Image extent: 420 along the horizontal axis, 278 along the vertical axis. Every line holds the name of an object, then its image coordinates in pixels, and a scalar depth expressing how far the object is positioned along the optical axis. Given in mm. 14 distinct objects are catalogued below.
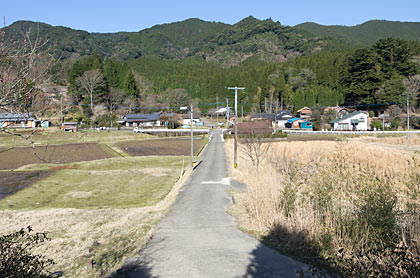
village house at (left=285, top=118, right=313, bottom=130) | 71719
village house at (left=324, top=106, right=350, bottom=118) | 74250
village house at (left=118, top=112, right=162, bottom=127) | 85188
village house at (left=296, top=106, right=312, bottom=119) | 79575
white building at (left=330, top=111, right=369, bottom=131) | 63531
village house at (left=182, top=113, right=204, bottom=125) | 90338
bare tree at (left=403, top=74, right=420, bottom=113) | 70000
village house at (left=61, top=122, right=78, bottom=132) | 64744
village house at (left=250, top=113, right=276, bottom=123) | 78981
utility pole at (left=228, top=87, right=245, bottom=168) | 27922
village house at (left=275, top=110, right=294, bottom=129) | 79019
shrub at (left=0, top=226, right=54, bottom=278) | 4795
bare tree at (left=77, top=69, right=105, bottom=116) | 81062
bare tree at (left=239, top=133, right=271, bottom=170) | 24406
